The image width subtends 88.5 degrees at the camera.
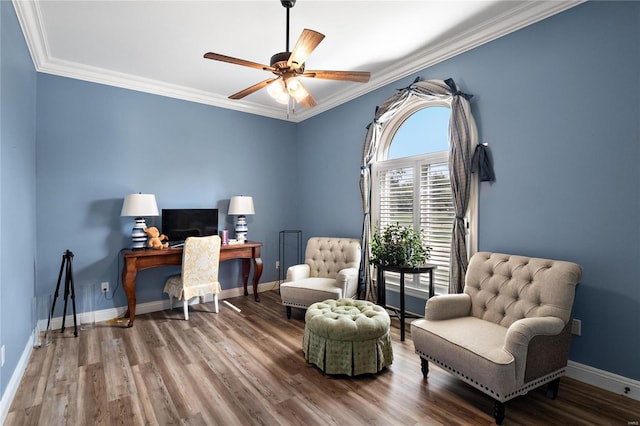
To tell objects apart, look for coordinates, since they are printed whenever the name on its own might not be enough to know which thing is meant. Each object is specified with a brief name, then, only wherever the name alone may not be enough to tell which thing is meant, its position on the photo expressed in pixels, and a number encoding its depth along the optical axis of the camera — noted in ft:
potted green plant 10.37
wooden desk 11.65
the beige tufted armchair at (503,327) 6.19
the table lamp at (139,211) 12.07
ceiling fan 6.81
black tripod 10.98
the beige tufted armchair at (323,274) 11.71
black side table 10.12
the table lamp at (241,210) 14.92
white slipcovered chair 12.01
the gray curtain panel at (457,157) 9.82
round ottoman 8.02
